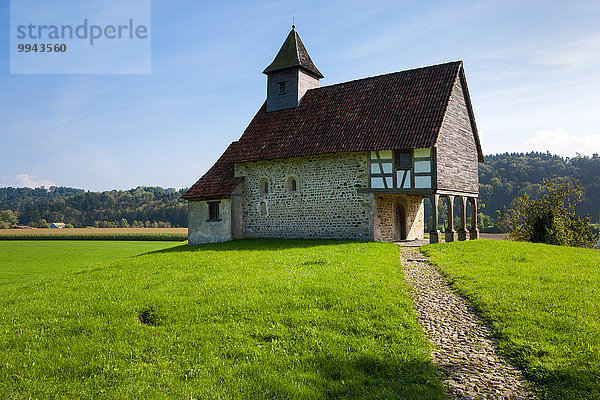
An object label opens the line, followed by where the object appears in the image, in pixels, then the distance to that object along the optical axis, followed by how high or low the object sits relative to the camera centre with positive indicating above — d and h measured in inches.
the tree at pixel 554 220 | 944.9 -36.6
